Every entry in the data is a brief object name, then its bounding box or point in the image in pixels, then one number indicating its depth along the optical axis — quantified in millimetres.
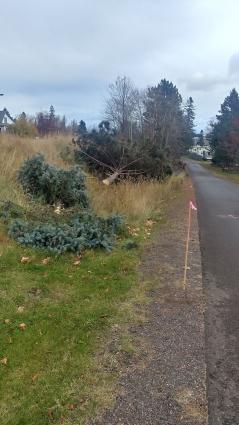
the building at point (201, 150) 114750
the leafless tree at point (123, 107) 40375
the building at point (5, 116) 63275
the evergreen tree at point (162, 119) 38675
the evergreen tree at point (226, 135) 55312
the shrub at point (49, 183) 10266
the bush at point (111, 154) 17062
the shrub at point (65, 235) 7359
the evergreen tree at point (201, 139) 141688
